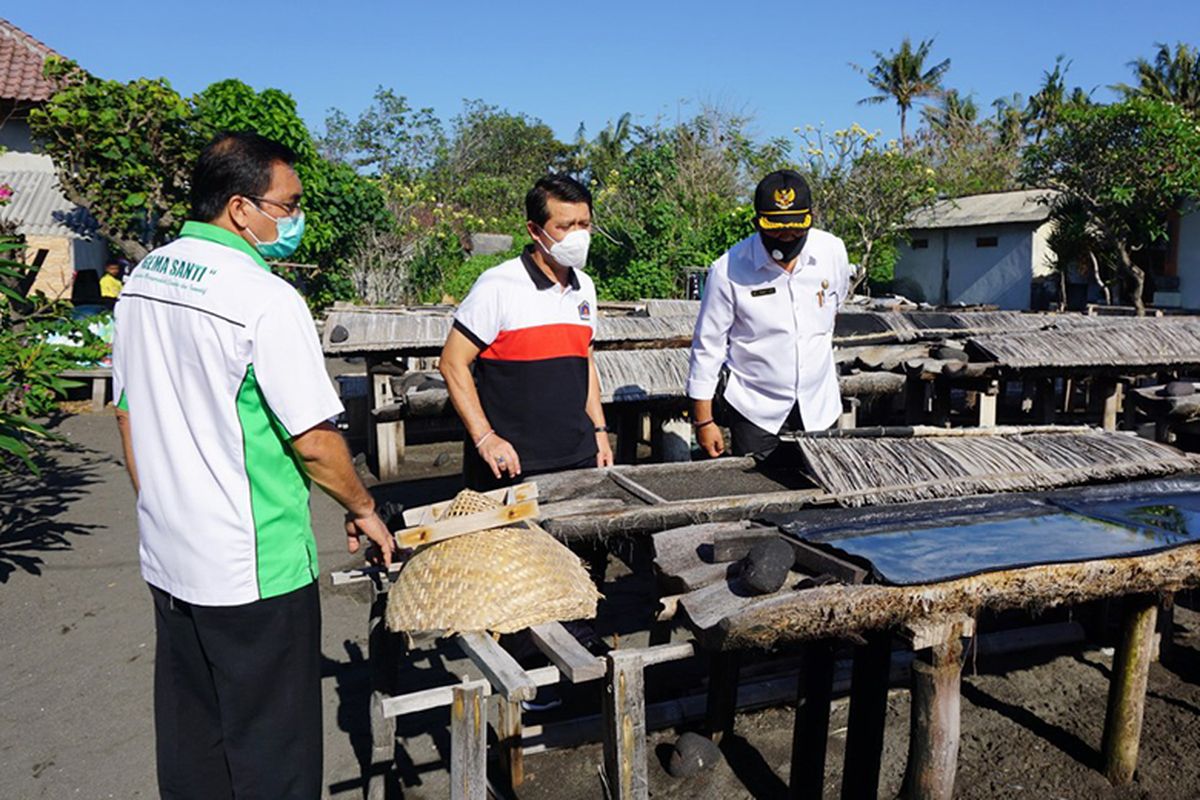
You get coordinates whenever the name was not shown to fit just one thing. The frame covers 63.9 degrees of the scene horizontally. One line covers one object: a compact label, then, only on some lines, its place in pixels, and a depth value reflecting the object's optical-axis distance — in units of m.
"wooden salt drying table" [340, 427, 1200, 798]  2.73
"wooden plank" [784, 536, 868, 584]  2.85
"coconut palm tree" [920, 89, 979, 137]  42.06
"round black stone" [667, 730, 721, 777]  4.00
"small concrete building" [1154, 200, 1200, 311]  21.56
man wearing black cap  4.45
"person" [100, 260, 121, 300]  12.98
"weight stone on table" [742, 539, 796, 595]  2.77
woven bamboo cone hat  2.72
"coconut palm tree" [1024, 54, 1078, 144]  40.31
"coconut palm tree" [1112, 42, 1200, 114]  32.56
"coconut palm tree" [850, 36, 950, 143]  42.25
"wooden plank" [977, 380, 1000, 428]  7.99
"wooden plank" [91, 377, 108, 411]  12.94
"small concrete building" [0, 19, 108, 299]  14.17
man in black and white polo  3.82
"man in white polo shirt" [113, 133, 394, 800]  2.38
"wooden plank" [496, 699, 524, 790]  3.84
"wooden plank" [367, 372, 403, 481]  9.36
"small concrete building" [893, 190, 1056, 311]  25.08
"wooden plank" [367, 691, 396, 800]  3.57
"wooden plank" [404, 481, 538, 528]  2.95
